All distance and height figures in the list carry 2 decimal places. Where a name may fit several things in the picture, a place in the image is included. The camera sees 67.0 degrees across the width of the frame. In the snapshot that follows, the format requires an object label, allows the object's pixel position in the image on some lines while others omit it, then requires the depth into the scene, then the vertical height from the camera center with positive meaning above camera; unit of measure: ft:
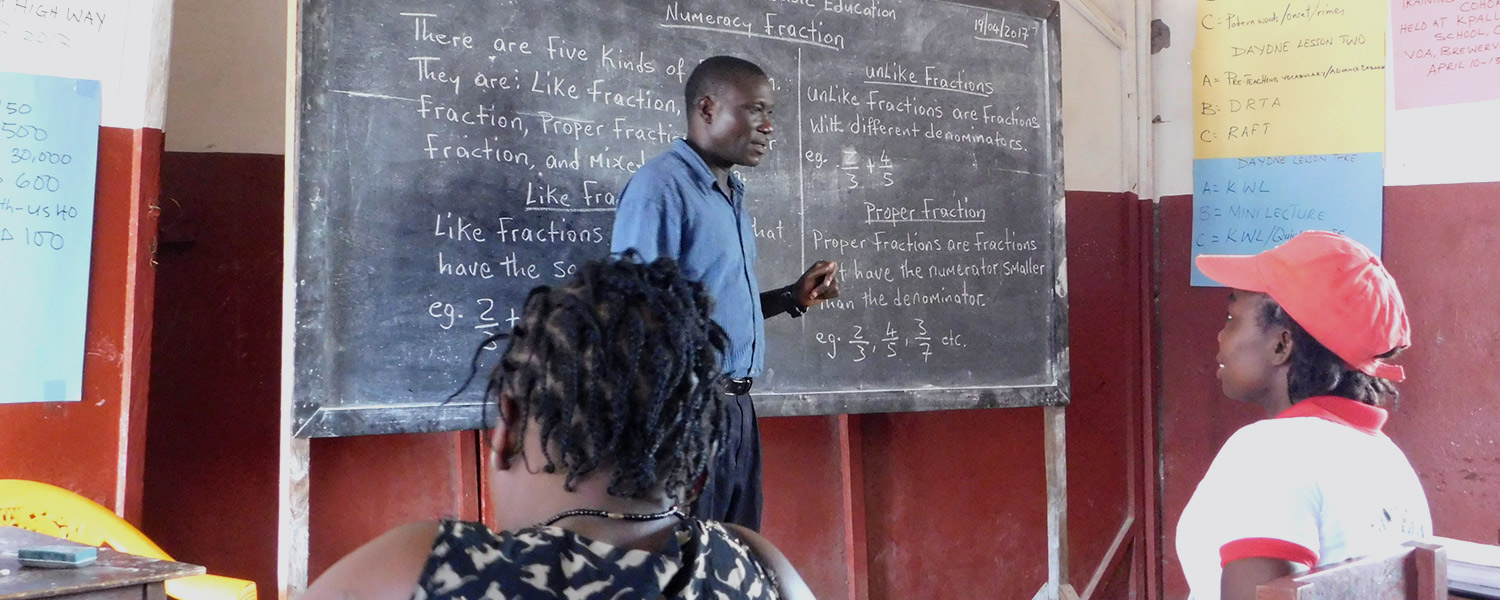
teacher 7.44 +0.80
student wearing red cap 4.46 -0.34
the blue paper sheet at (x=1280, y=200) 10.48 +1.48
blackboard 7.37 +1.27
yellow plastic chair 6.96 -1.10
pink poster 9.71 +2.65
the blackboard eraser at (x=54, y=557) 4.97 -0.93
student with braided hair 3.17 -0.36
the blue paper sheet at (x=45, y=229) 7.45 +0.78
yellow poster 10.50 +2.68
